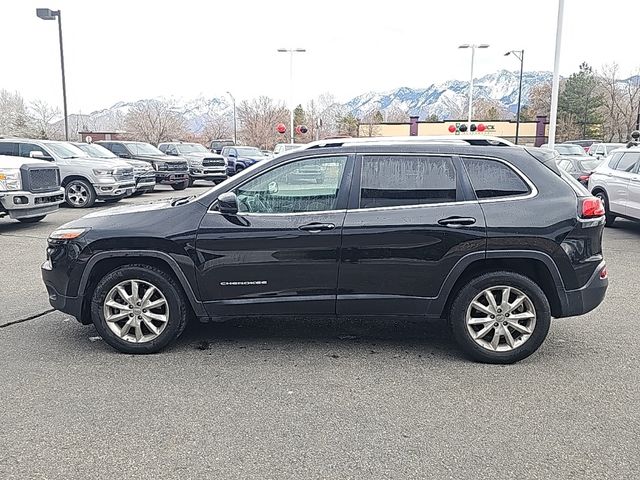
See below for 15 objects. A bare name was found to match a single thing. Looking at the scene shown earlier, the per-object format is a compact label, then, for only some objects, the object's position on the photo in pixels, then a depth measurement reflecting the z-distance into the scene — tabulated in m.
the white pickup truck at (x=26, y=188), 10.53
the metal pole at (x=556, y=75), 18.19
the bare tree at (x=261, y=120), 59.81
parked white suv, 10.79
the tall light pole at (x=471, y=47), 35.79
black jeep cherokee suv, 4.44
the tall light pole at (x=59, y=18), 22.25
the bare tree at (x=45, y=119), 60.90
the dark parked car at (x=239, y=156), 25.92
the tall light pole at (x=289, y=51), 38.08
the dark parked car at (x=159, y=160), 20.06
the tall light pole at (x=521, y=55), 38.25
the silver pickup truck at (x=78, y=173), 15.07
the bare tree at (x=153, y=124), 57.41
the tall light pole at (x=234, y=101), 56.25
